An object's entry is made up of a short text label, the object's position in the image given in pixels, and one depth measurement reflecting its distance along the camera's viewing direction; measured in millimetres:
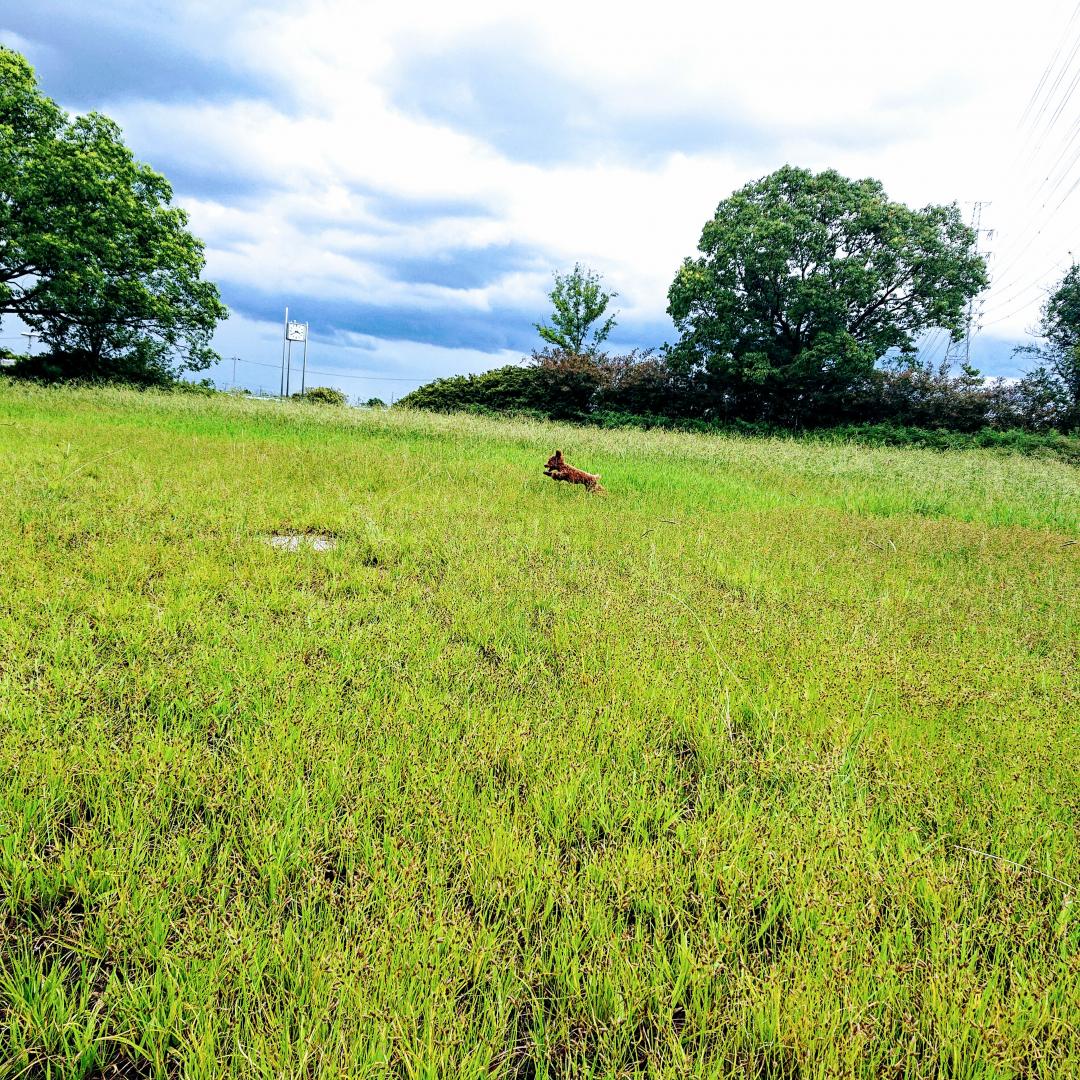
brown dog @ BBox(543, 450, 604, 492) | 7926
